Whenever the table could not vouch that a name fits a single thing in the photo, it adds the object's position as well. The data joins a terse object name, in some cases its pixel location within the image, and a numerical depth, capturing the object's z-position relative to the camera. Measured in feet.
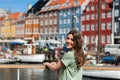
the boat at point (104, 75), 31.89
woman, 6.44
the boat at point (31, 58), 63.30
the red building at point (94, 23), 110.20
